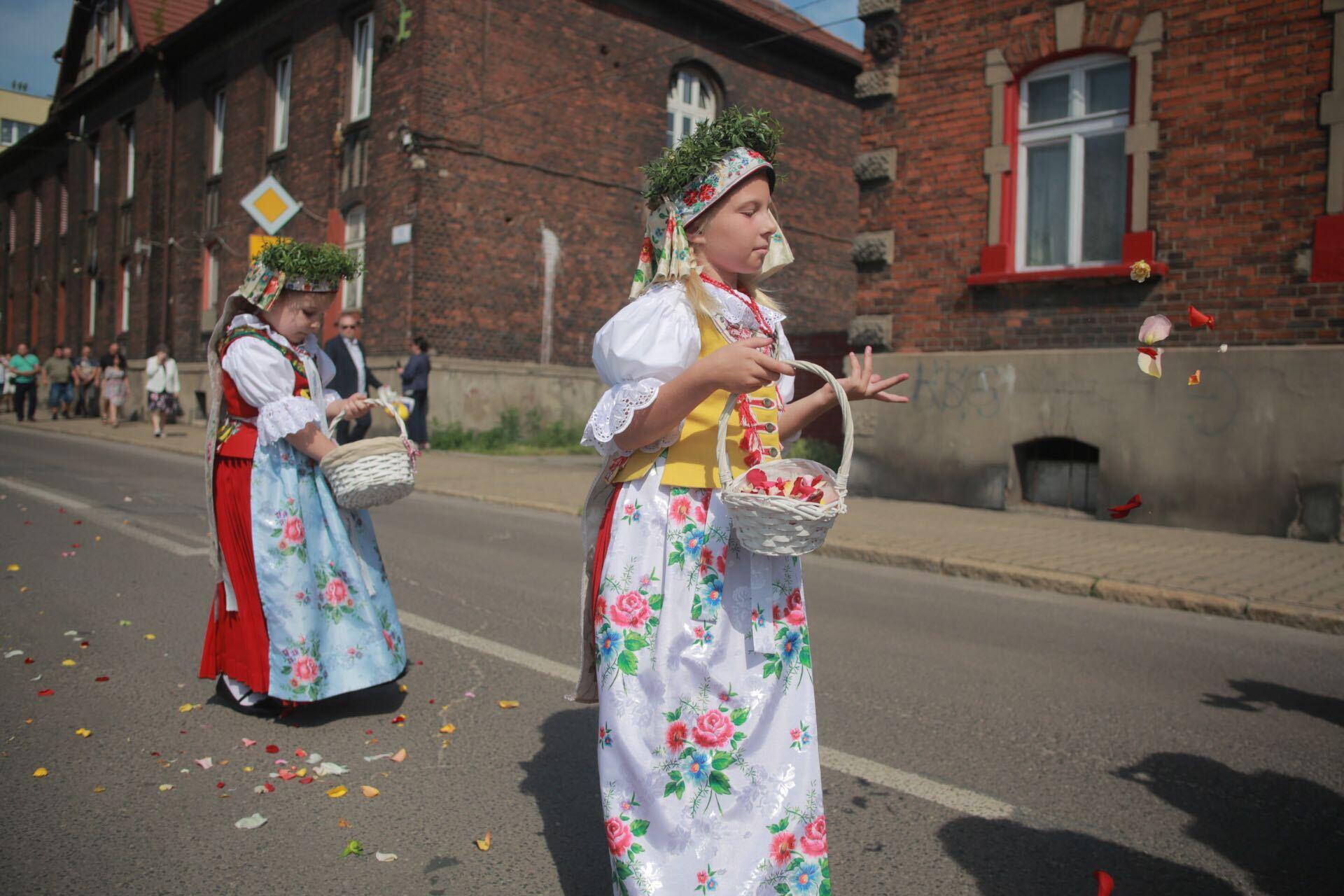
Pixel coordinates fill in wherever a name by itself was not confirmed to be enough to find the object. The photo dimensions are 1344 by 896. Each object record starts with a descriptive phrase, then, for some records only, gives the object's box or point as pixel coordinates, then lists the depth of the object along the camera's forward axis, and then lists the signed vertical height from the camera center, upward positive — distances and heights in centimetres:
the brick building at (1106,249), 913 +192
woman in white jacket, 2142 +56
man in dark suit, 1043 +55
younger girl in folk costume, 407 -44
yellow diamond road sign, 1438 +294
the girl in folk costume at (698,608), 232 -42
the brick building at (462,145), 1877 +574
